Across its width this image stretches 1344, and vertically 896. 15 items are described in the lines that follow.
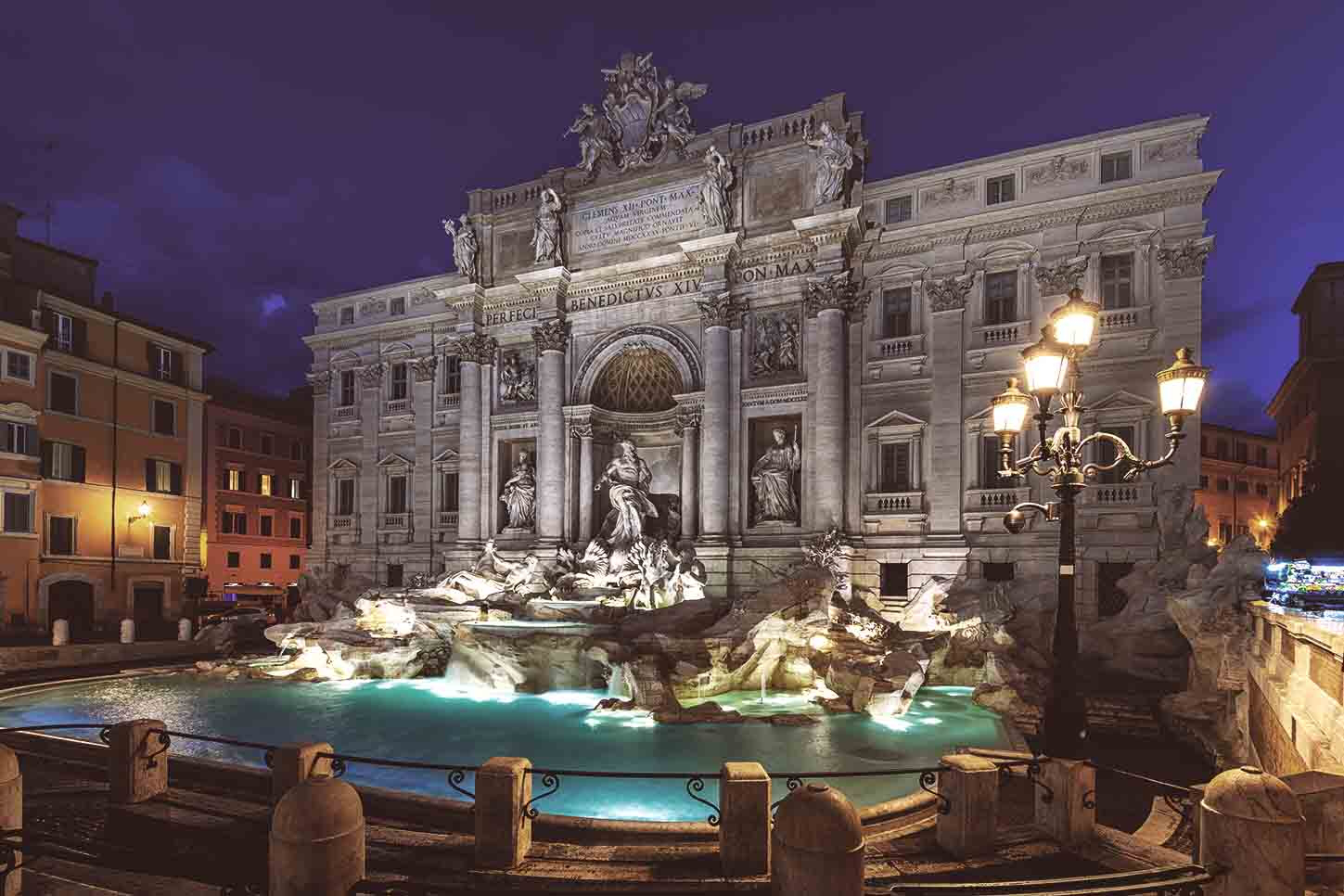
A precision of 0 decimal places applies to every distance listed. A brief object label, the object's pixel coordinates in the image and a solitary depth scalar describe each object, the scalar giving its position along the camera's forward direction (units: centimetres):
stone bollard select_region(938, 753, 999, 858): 629
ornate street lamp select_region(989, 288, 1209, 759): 678
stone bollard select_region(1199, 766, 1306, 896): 427
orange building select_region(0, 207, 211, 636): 2477
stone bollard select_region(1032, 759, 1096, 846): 632
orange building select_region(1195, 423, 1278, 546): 4569
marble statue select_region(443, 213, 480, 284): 2738
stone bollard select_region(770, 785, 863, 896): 407
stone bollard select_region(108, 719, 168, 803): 746
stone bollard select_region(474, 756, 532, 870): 596
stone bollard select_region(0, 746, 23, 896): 526
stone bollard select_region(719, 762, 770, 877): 576
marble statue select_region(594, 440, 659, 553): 2280
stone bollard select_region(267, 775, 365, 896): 434
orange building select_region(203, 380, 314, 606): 3575
